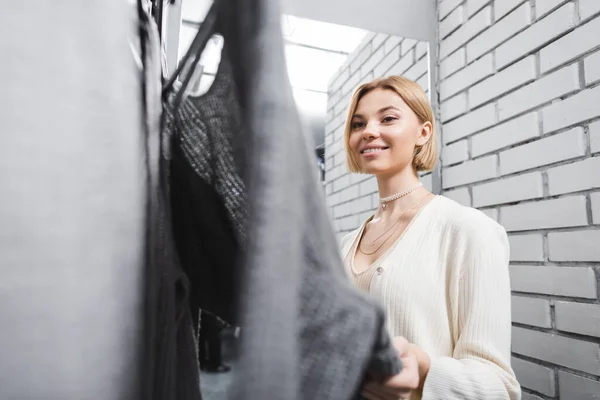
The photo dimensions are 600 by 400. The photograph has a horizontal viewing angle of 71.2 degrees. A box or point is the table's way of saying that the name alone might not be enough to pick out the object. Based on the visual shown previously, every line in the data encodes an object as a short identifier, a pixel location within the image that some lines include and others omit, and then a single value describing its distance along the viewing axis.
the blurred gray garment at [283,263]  0.21
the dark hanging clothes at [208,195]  0.31
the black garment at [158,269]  0.33
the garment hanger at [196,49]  0.29
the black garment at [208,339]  0.53
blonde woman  0.68
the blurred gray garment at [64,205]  0.25
